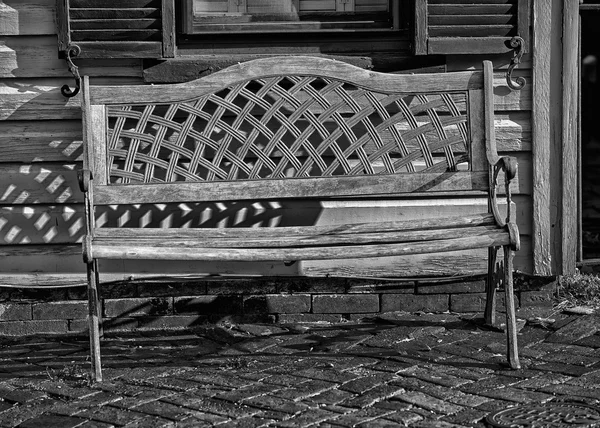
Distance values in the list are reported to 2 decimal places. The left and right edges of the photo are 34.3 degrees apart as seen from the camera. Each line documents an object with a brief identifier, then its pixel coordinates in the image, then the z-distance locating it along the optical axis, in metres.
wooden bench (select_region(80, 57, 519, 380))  4.23
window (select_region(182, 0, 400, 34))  4.68
